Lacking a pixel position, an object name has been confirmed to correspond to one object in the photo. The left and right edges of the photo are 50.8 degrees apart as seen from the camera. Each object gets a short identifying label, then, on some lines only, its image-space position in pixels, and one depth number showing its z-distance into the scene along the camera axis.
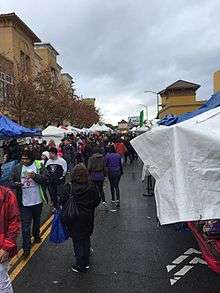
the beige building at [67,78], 48.21
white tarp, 2.57
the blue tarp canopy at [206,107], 3.84
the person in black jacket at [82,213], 3.30
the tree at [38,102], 18.43
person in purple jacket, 6.34
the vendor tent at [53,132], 12.69
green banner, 15.82
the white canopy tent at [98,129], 20.58
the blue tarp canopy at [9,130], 7.23
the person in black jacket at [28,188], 3.80
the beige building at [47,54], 36.55
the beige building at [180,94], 24.23
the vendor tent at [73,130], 15.51
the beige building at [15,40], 23.80
